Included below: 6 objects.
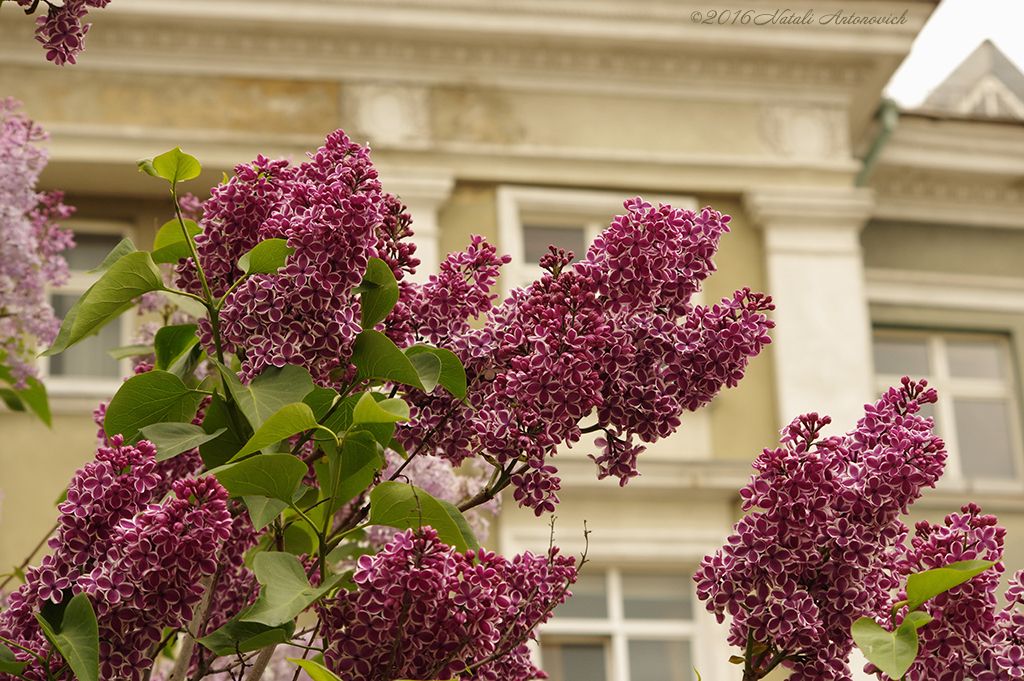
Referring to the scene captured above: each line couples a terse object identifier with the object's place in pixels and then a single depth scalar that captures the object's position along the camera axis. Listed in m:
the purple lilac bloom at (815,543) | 1.82
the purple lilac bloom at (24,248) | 4.05
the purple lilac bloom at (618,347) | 1.89
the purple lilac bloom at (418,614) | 1.70
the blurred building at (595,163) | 8.13
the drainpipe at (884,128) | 9.31
